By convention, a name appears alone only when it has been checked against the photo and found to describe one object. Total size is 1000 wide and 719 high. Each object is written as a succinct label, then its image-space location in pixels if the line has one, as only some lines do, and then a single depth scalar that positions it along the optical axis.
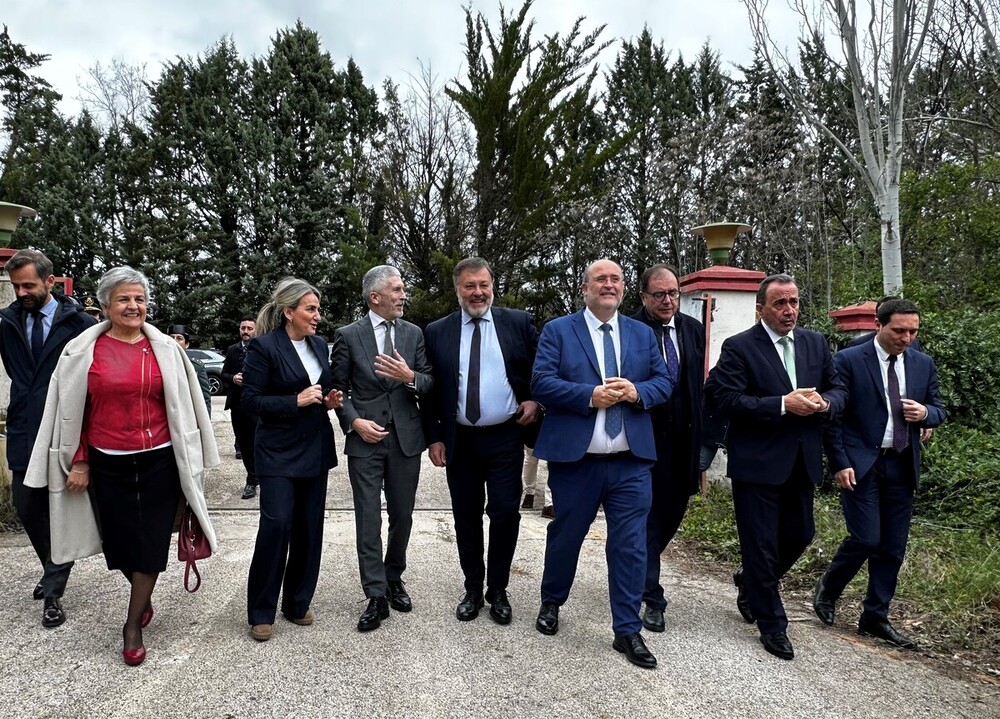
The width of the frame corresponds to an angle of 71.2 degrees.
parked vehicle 20.25
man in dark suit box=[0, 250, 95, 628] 3.87
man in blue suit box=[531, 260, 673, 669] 3.49
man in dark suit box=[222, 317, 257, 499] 6.95
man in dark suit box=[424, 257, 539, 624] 3.94
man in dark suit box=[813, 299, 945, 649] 3.73
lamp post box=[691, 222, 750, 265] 7.16
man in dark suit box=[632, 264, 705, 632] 4.01
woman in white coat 3.29
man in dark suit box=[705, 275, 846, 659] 3.56
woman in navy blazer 3.60
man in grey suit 3.87
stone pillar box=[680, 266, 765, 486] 6.78
